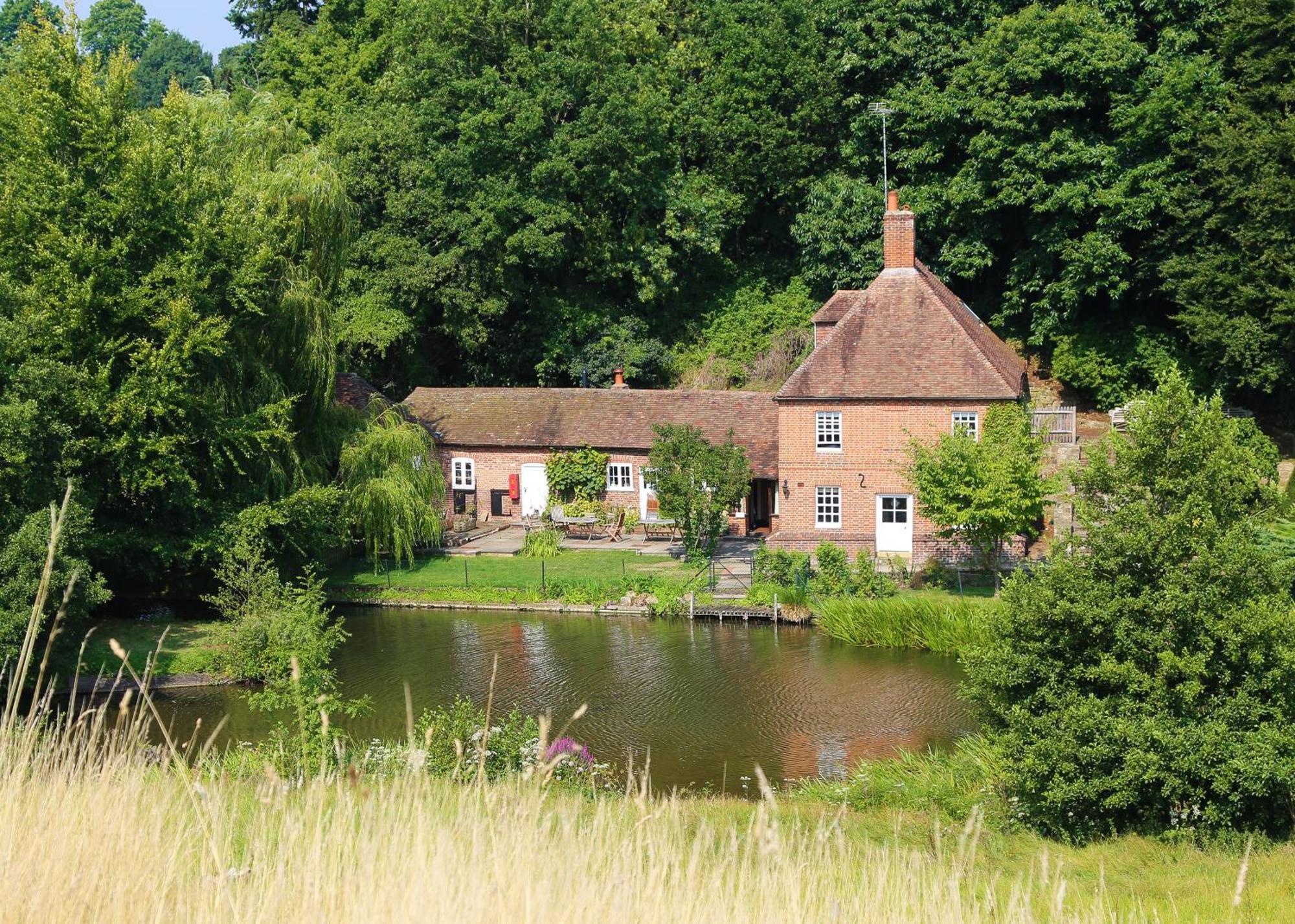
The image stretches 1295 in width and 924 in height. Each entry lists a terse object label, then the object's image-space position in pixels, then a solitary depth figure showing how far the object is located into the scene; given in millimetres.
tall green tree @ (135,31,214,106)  102438
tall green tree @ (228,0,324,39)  56219
